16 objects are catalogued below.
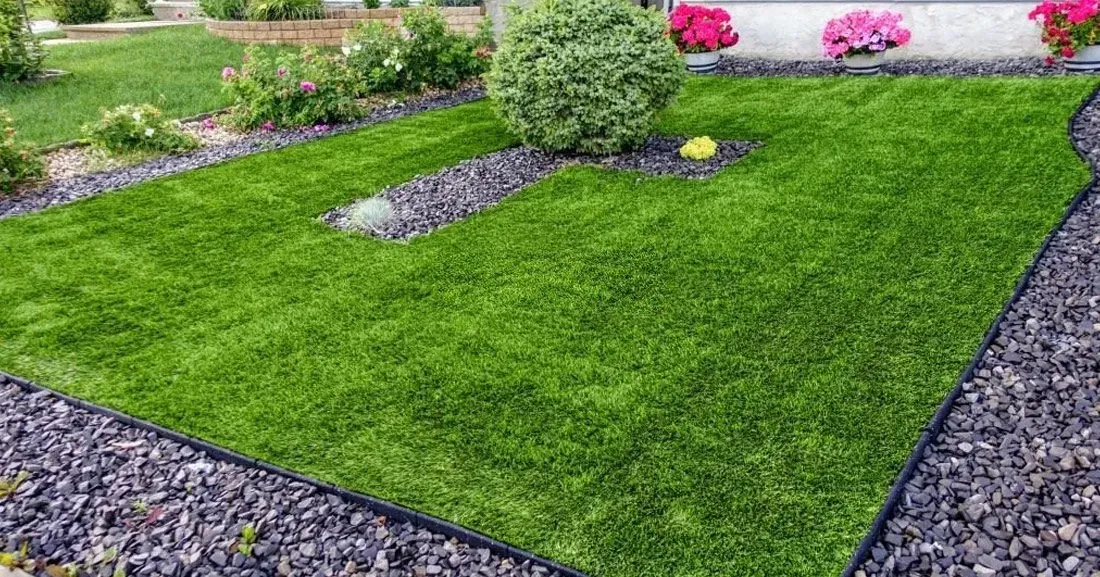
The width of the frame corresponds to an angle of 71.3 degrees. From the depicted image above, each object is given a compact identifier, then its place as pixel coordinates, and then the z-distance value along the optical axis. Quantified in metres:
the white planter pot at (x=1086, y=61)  7.80
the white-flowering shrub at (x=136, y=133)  7.32
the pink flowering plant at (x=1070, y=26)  7.64
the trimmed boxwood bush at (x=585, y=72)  6.37
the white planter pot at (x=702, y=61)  10.08
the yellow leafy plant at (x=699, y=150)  6.54
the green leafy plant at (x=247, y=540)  2.67
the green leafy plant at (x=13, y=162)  6.37
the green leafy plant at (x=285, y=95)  8.33
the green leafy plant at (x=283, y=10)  13.91
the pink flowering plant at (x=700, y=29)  9.95
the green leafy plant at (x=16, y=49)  9.88
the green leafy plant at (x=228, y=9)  14.68
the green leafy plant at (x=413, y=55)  9.77
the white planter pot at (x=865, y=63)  9.12
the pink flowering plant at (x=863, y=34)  9.01
